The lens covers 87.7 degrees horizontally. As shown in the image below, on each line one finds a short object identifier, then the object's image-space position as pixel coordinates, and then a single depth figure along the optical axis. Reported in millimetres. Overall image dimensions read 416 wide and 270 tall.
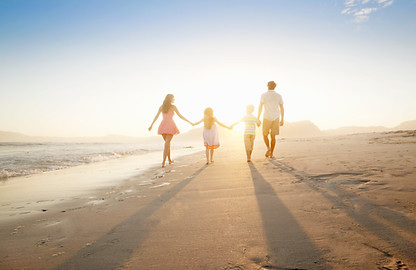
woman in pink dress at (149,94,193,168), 7324
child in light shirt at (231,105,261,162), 6766
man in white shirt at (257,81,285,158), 6984
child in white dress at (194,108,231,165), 7168
